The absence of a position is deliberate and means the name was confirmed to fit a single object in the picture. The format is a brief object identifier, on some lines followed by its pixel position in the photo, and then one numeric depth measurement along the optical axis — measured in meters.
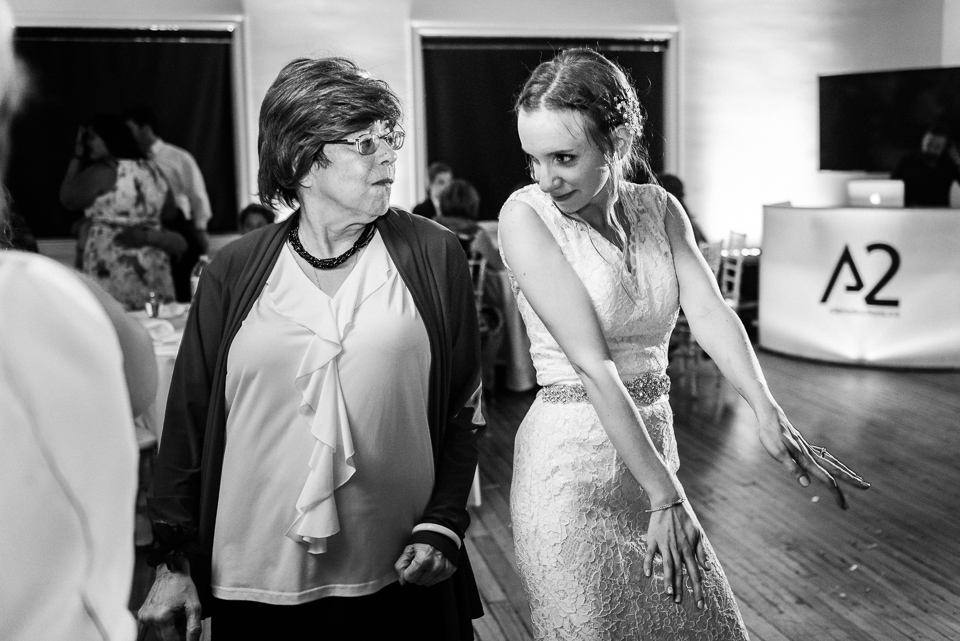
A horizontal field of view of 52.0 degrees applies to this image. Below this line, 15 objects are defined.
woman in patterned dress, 5.02
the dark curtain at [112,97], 8.17
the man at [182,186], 7.45
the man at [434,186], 7.26
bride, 1.63
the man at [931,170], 8.97
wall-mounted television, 9.20
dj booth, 7.13
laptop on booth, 7.75
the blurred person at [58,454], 0.68
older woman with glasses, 1.57
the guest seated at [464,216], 6.39
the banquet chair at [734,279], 7.38
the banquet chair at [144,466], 3.85
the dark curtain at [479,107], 9.34
